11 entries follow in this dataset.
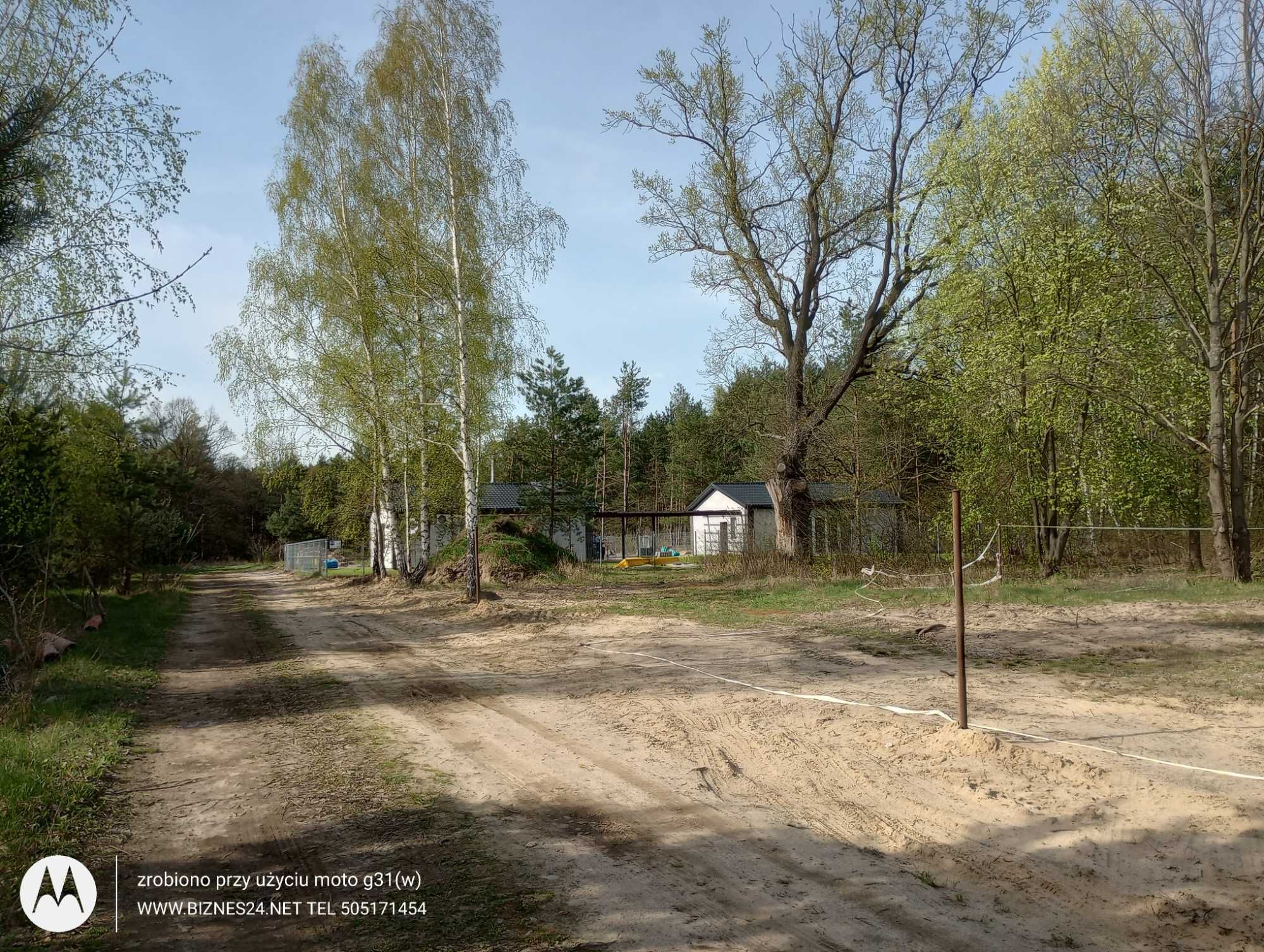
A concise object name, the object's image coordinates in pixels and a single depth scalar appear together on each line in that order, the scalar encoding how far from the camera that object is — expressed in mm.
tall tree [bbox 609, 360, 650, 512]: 69688
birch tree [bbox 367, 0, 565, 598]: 18062
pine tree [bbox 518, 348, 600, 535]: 39281
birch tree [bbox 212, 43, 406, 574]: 23156
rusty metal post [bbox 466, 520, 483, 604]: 17672
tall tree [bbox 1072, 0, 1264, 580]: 15648
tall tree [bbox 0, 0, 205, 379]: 8500
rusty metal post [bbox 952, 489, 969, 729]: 6086
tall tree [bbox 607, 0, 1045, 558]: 22781
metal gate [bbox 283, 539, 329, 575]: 39969
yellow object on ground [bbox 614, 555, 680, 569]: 39594
